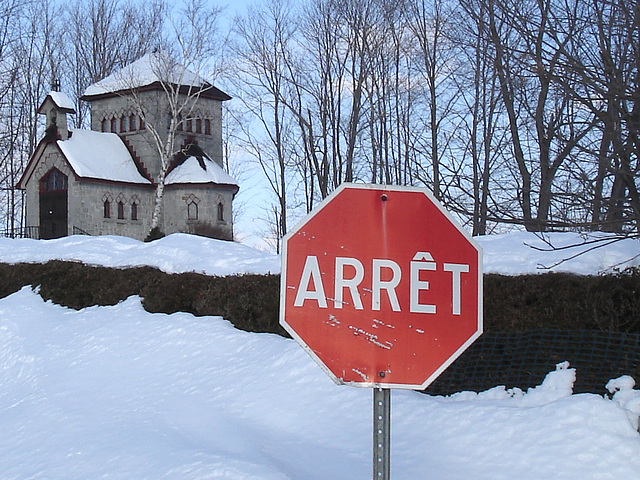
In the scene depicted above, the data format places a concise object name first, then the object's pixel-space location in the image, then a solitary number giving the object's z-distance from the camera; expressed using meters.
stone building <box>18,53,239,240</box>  39.19
